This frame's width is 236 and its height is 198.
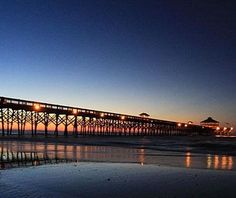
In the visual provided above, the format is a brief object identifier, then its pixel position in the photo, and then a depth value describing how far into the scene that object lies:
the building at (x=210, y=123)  99.35
